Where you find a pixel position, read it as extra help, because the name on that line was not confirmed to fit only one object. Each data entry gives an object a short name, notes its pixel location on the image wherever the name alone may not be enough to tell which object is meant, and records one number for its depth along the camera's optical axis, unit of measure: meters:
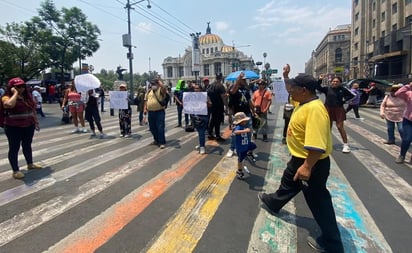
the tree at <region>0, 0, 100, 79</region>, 29.78
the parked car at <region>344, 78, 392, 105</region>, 19.27
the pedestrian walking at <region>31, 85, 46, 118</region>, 14.78
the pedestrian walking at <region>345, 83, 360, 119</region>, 12.73
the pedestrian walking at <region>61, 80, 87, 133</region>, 9.50
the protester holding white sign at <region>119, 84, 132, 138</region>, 9.16
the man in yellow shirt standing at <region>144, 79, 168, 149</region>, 7.46
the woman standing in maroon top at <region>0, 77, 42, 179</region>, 4.99
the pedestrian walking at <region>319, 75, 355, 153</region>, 6.61
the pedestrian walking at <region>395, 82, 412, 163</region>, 5.77
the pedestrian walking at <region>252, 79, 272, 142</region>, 7.96
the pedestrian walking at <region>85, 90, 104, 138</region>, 9.06
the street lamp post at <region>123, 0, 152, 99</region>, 22.23
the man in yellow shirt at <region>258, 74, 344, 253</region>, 2.57
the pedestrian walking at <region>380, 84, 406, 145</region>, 6.75
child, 4.89
